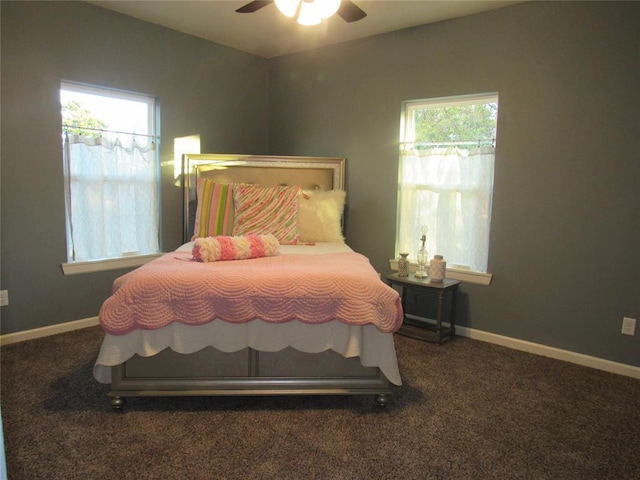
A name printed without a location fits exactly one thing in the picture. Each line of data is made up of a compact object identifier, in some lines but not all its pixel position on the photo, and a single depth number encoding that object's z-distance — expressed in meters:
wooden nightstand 3.32
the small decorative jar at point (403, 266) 3.55
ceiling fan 2.45
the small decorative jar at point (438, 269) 3.40
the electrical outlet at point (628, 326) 2.82
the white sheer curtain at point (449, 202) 3.45
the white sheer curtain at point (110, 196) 3.42
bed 2.13
